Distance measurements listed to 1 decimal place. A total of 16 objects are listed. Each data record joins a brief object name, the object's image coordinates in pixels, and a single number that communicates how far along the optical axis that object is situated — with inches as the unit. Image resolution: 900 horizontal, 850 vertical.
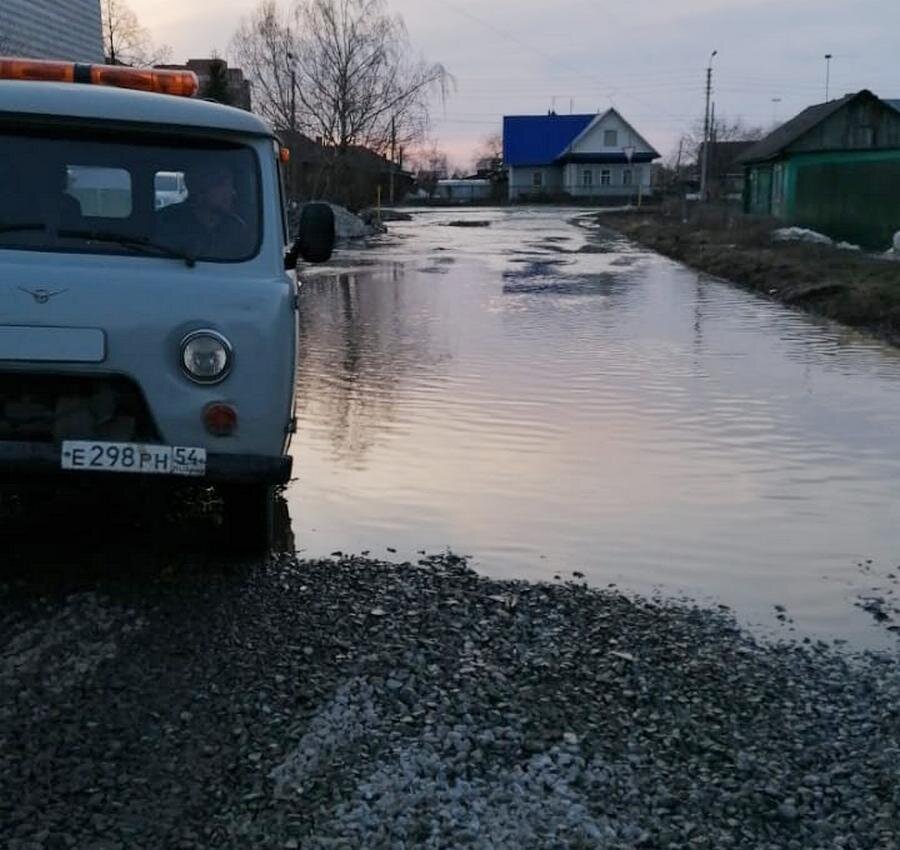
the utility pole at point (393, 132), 2201.0
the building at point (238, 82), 1178.6
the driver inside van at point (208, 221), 206.1
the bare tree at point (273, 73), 2004.2
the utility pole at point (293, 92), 2005.4
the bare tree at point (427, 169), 3925.2
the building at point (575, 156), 3617.1
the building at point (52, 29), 749.9
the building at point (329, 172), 1898.4
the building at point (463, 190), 3969.0
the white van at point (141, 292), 184.7
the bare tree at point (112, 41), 1592.0
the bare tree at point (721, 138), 4270.9
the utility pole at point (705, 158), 2458.2
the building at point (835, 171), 1063.6
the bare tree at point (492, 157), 4759.8
